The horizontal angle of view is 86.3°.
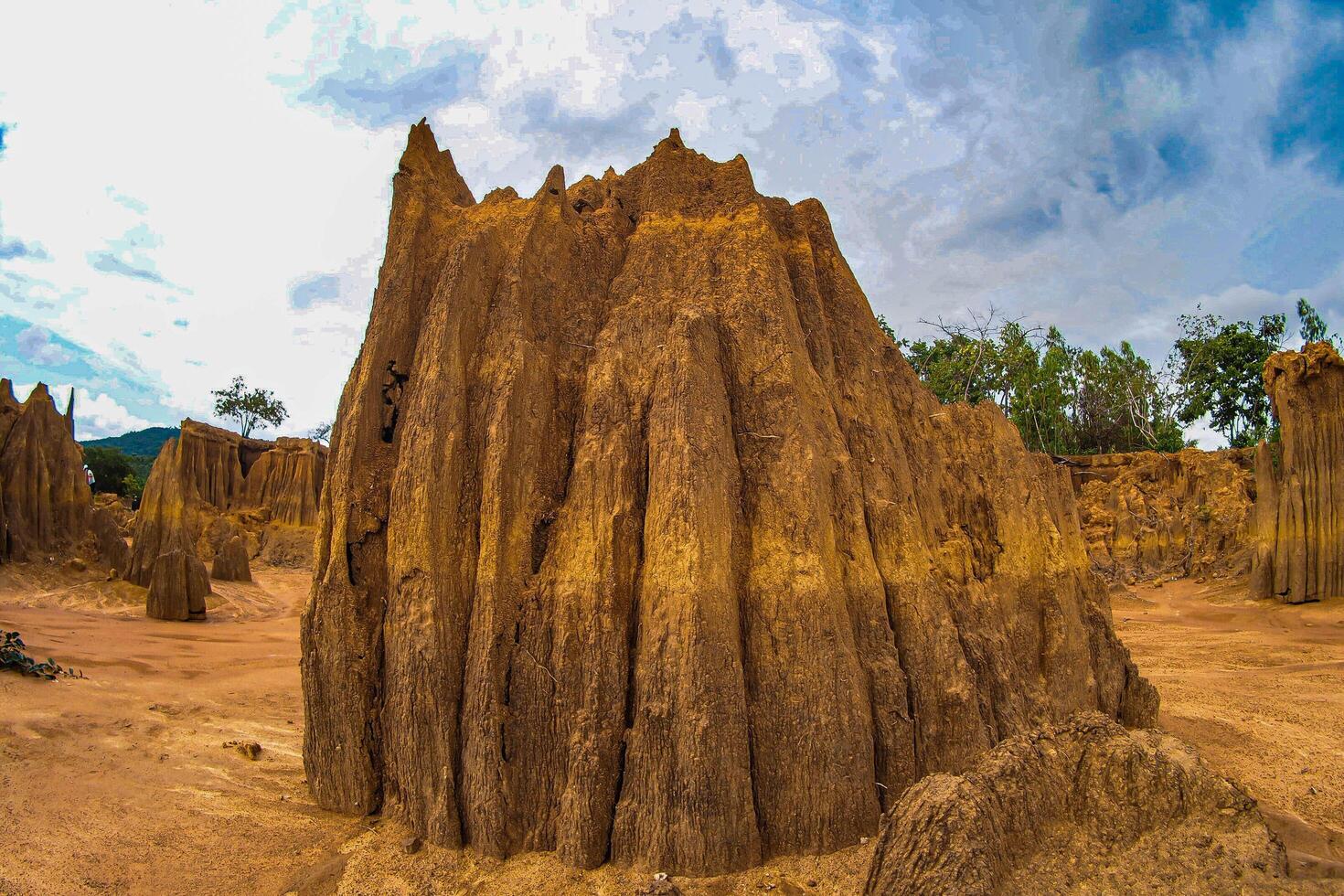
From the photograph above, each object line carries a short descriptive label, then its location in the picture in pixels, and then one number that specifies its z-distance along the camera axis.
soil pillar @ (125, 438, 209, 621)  18.45
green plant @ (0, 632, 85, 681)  10.02
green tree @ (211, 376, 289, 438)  69.00
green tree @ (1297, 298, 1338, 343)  37.81
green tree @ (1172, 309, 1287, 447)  38.53
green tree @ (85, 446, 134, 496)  50.53
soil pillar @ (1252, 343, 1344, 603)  17.66
